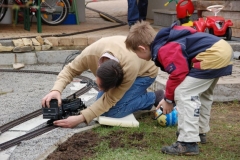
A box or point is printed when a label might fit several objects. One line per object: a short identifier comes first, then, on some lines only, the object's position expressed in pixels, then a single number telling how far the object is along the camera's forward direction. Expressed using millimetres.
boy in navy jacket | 5239
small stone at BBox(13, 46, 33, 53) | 11671
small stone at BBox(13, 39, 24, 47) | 11755
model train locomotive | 6605
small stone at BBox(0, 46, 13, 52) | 11683
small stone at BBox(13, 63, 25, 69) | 11288
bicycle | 14272
